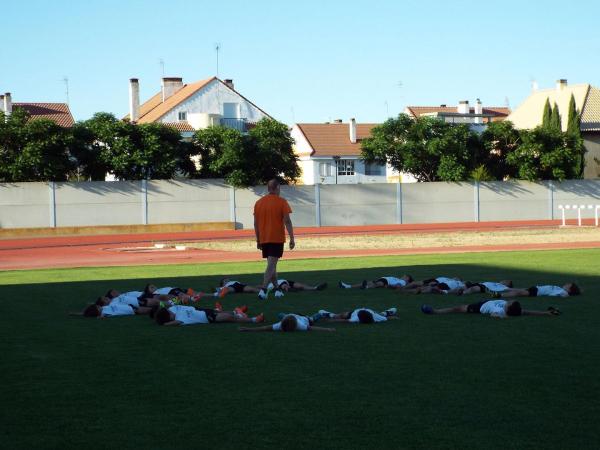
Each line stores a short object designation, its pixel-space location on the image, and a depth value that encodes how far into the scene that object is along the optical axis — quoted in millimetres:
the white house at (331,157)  83500
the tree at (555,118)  63969
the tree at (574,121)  57372
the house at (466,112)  87750
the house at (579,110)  65688
